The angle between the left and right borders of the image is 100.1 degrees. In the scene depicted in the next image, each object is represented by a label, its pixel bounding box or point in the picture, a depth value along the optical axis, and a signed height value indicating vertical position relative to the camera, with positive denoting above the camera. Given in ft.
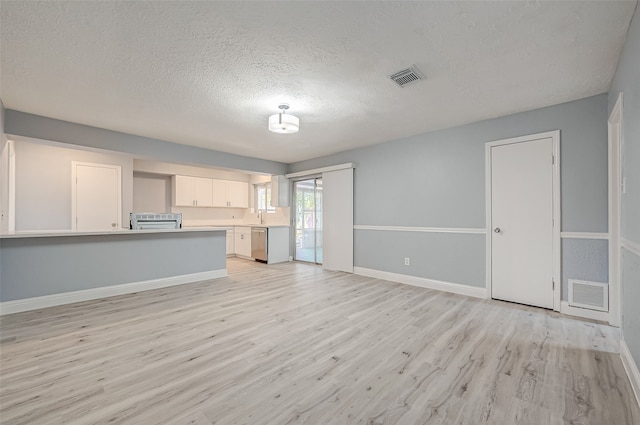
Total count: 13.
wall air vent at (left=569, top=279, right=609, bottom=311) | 9.31 -2.90
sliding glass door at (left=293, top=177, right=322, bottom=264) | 20.65 -0.49
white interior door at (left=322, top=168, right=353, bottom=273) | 17.35 -0.41
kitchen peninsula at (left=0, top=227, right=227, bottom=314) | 10.21 -2.25
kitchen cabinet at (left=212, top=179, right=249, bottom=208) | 23.93 +1.87
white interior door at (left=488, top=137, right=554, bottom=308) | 10.47 -0.34
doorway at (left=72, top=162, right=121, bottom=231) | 16.34 +1.12
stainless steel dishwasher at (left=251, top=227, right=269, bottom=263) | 20.84 -2.33
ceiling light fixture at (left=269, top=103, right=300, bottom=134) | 10.20 +3.53
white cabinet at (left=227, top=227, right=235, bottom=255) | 24.47 -2.50
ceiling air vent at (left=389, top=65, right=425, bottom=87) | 7.86 +4.19
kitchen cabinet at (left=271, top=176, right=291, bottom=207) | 21.17 +1.83
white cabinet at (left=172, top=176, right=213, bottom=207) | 21.81 +1.90
